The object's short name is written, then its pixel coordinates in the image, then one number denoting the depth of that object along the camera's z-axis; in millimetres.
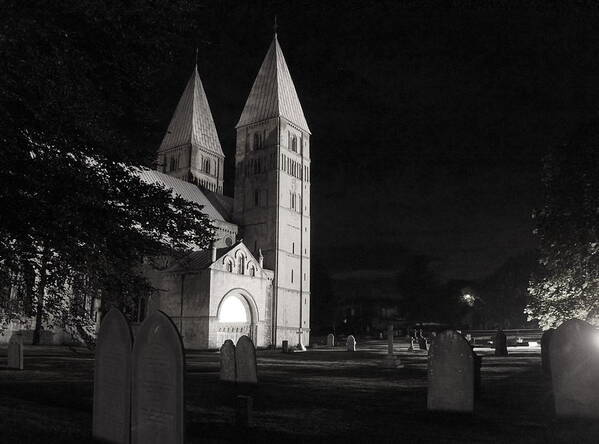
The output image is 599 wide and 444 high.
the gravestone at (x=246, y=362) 11586
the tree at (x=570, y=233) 13336
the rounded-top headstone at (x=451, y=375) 8031
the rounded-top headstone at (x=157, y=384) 4758
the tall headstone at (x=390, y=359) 18234
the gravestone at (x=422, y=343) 30684
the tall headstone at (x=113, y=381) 5395
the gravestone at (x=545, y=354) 14148
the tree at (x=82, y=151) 7184
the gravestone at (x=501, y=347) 24344
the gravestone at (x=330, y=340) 40062
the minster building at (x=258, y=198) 39000
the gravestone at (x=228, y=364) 11977
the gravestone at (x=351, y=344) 32669
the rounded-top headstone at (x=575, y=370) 7832
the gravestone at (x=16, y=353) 14478
